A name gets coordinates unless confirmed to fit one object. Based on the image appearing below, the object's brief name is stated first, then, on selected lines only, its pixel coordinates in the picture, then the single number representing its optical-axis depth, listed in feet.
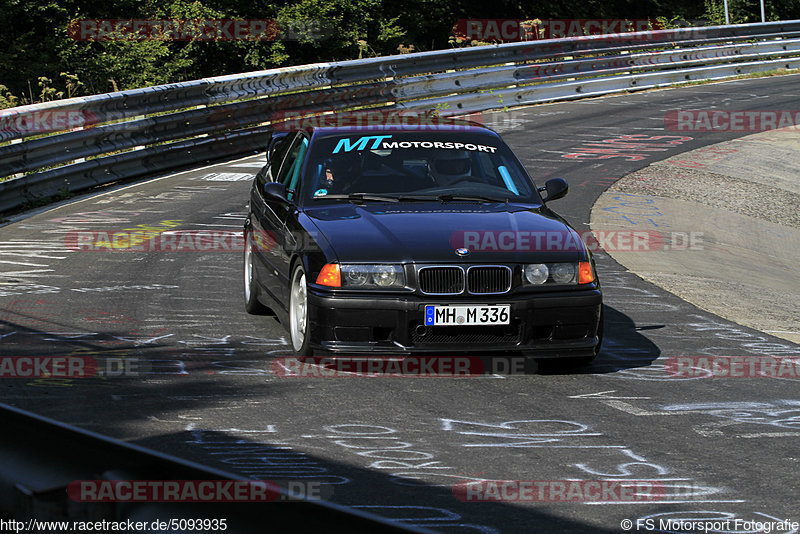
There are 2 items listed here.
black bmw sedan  44.06
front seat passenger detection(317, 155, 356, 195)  52.70
